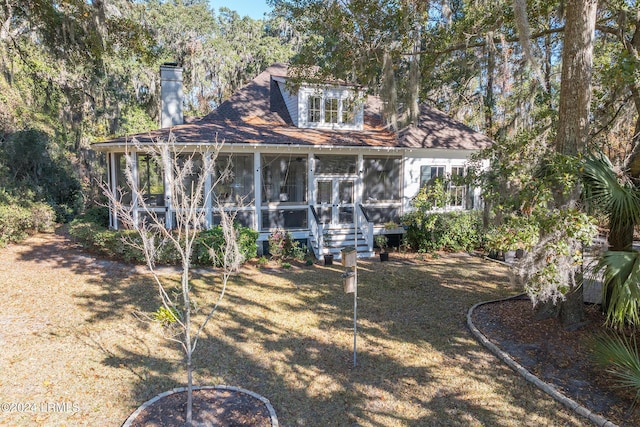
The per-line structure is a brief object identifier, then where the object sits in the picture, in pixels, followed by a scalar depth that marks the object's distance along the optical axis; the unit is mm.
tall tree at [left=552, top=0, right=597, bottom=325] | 5926
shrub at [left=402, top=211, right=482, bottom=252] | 13198
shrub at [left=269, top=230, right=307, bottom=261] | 11383
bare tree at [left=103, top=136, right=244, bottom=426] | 3981
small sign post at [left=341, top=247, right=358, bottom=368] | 5503
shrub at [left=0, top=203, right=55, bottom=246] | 11664
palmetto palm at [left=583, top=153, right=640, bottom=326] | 4152
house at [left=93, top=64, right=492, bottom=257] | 12211
